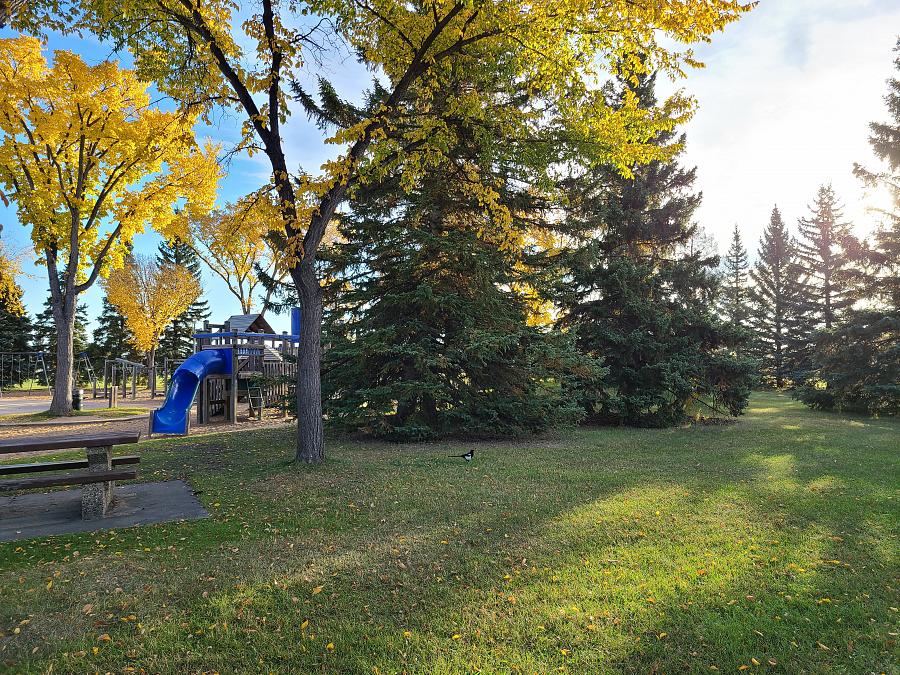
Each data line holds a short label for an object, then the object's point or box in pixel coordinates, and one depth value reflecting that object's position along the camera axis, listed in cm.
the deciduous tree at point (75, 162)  1531
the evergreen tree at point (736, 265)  4278
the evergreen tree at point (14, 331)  3453
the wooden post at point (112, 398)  1930
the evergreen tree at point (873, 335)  1708
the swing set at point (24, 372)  3288
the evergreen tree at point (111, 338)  3728
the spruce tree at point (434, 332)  1055
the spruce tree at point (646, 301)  1332
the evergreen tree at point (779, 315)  3181
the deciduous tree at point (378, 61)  762
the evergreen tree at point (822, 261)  3047
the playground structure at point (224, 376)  1253
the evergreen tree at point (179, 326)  3831
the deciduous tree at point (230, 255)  2895
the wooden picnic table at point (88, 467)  511
